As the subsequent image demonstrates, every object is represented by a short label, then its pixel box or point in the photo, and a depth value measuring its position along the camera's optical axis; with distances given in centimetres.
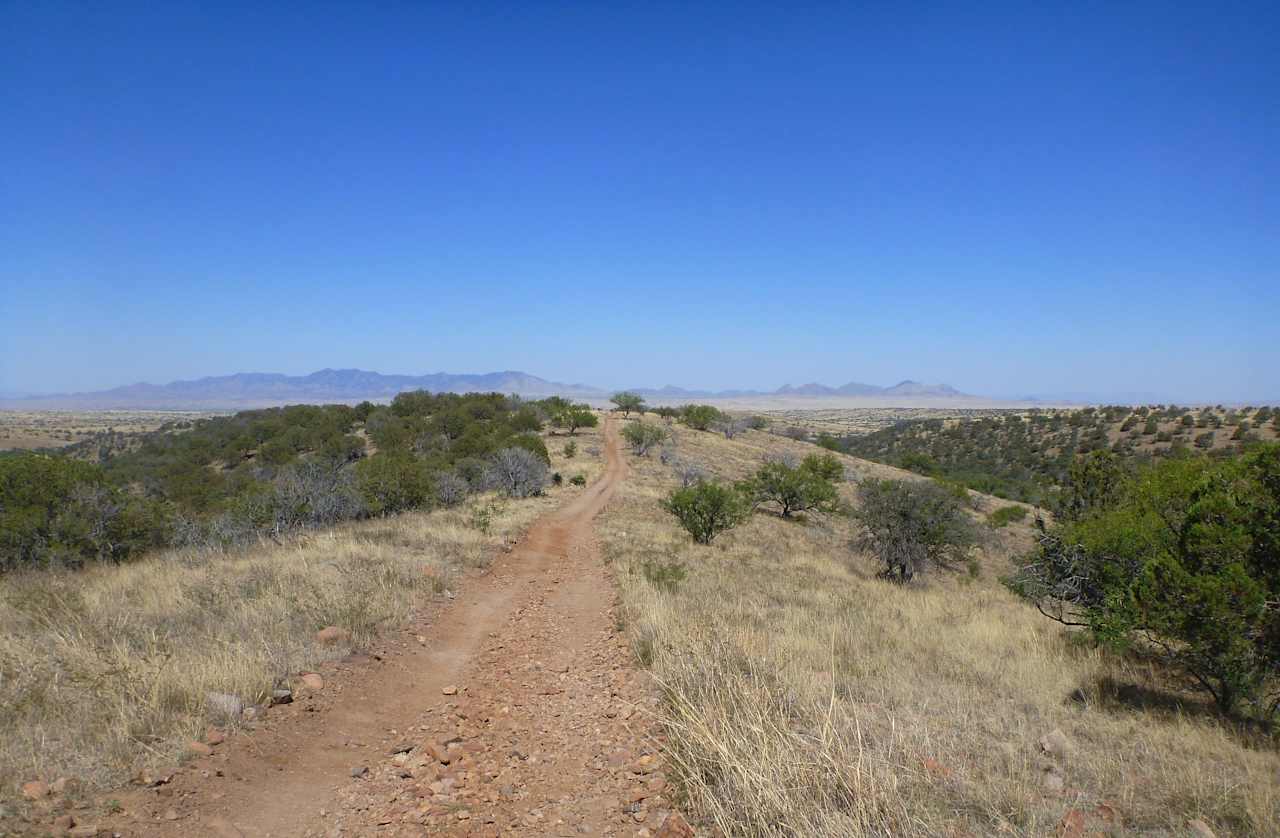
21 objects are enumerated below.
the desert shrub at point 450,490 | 2178
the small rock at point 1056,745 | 495
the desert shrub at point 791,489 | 2778
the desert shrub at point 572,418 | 5362
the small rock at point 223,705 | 518
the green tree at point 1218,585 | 555
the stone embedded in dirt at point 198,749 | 462
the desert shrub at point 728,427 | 6322
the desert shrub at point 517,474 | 2561
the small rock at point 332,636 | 714
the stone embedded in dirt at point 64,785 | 395
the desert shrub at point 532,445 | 3021
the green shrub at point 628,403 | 7350
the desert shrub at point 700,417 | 6406
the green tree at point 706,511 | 1836
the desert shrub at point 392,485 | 1941
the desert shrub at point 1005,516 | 2927
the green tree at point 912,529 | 1815
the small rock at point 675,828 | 383
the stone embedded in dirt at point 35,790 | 384
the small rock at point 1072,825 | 353
